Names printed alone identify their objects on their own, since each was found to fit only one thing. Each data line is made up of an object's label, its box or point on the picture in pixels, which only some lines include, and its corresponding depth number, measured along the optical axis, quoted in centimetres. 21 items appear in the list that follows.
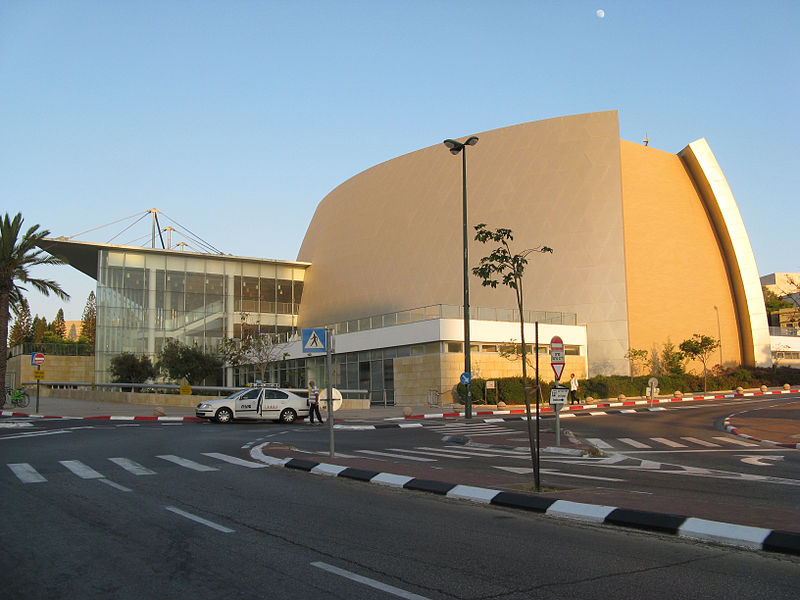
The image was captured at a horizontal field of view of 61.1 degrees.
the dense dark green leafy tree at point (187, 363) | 4734
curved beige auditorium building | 5272
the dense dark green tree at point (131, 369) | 5356
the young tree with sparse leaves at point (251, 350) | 4747
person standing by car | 2859
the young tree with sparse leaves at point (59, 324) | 14292
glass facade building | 5981
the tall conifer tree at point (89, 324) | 12481
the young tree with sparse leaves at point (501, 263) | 1242
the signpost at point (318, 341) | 1441
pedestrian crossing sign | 1462
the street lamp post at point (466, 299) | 2717
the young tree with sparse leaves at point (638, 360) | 5019
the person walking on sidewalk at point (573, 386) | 3782
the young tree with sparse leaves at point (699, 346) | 5291
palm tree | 3375
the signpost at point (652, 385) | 3291
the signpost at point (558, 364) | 1784
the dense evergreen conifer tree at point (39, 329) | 11618
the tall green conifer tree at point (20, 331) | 11806
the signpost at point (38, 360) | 3216
